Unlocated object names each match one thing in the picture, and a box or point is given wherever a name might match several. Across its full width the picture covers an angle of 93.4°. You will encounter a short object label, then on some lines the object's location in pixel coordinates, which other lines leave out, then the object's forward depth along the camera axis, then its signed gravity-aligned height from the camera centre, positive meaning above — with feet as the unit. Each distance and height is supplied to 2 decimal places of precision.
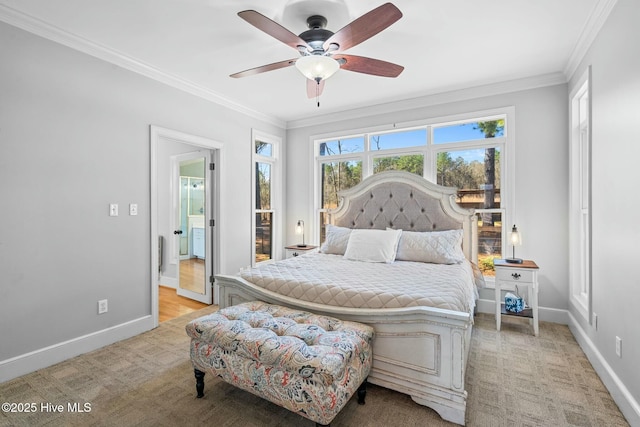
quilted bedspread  6.80 -1.84
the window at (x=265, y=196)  15.39 +0.86
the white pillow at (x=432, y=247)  10.45 -1.26
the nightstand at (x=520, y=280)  9.76 -2.25
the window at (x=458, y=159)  12.03 +2.34
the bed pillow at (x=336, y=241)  12.19 -1.19
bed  5.90 -2.00
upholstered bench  5.06 -2.64
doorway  13.17 -0.02
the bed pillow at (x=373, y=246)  10.77 -1.24
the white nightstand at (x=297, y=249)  14.60 -1.84
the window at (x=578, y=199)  9.86 +0.44
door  13.35 -0.68
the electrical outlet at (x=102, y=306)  9.09 -2.88
